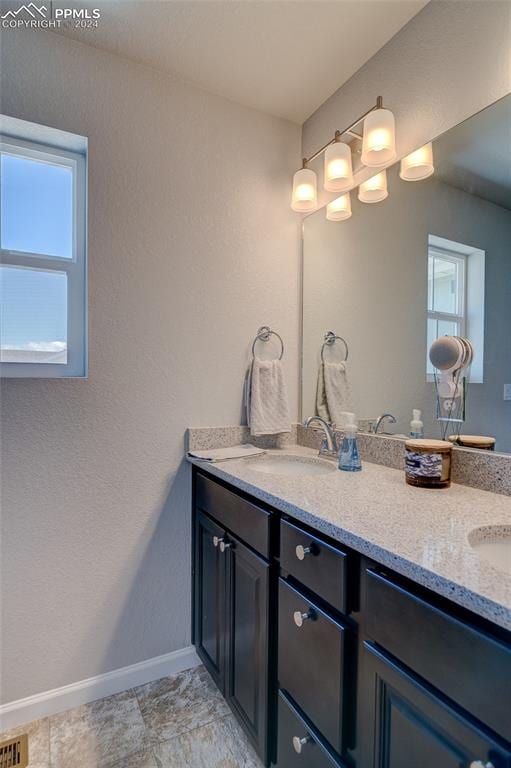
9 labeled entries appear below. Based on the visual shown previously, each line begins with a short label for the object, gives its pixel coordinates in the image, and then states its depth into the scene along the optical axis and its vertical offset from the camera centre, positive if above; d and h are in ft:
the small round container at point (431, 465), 3.70 -0.79
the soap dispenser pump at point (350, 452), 4.56 -0.85
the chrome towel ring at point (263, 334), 5.95 +0.69
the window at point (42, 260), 4.80 +1.45
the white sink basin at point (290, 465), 5.14 -1.14
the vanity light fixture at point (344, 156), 4.52 +2.82
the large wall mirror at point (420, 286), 3.72 +1.10
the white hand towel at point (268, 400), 5.68 -0.30
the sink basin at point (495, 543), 2.75 -1.14
